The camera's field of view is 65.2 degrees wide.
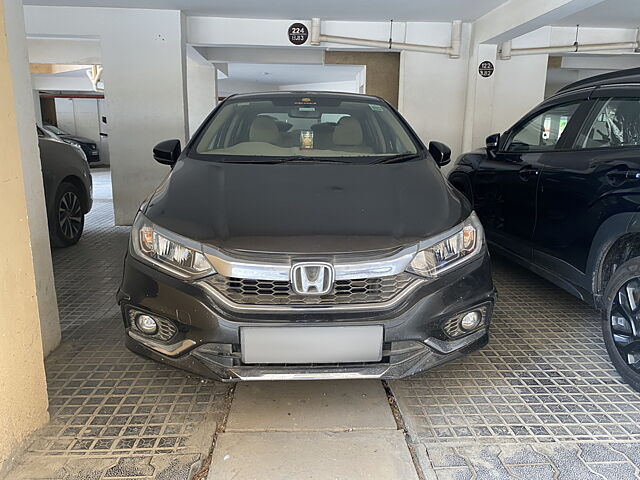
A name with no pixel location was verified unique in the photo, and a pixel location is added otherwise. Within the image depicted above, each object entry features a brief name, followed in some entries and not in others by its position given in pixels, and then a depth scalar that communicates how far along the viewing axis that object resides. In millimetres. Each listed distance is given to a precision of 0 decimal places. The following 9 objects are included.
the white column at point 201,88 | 9797
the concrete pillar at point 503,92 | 6570
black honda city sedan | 1812
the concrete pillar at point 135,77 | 5801
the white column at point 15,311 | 1693
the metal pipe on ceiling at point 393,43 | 6414
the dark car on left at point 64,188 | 4539
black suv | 2361
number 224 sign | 6422
